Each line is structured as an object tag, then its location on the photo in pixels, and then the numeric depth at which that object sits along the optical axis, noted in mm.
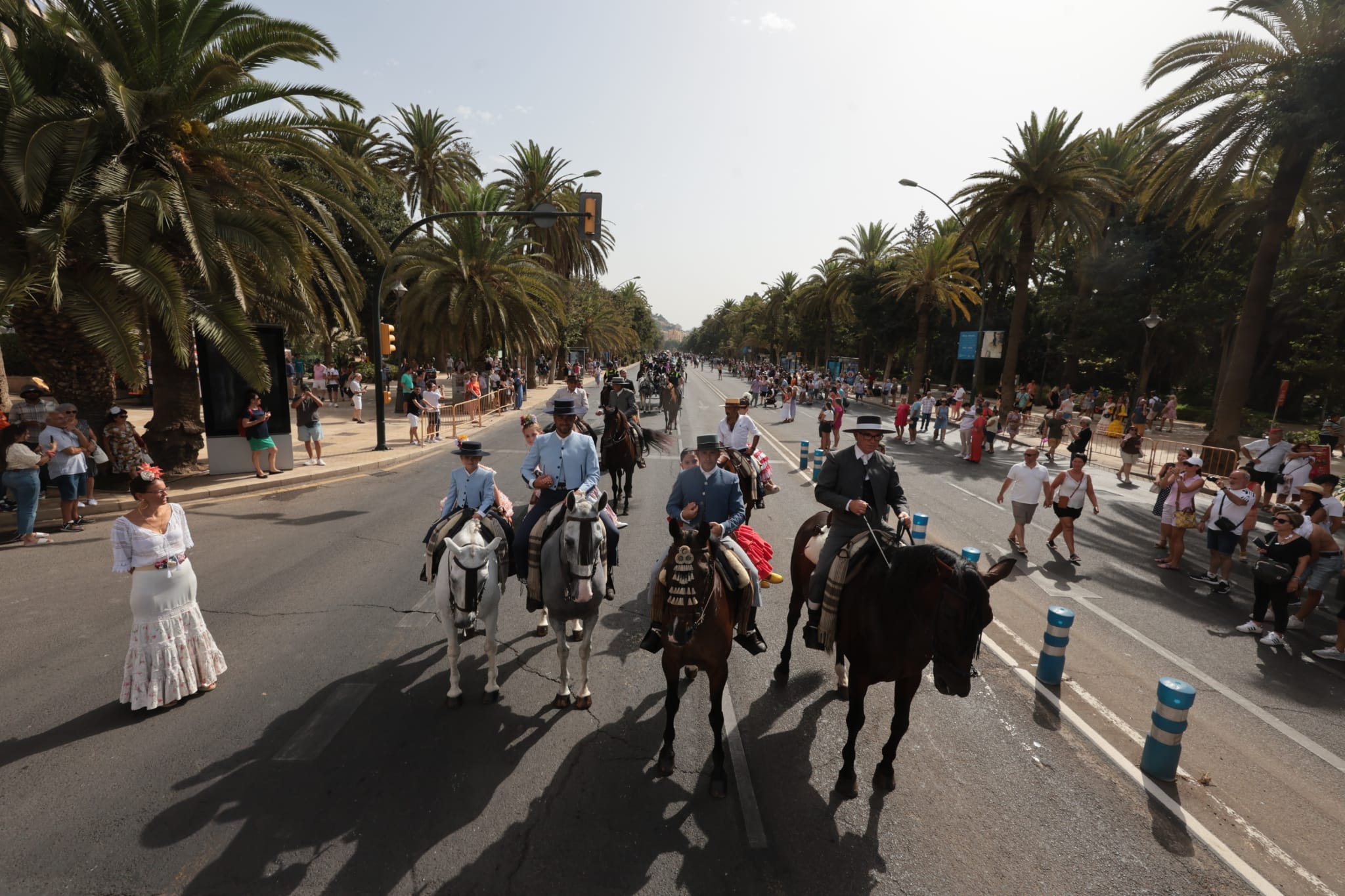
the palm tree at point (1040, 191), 24891
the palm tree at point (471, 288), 25188
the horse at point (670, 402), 22109
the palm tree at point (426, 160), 35125
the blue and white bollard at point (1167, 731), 4840
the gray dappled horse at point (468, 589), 5387
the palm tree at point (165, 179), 9805
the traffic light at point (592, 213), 15266
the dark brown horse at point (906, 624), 4145
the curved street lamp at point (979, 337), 25484
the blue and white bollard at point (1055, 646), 6281
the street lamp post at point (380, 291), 15087
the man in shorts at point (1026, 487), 10531
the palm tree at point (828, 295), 48031
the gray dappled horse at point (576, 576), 4988
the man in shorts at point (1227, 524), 9422
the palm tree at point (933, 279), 35372
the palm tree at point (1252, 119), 14453
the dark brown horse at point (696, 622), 4402
